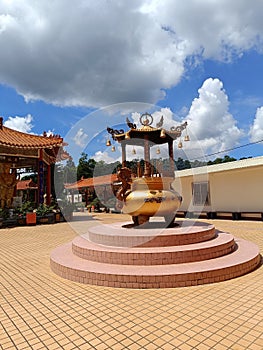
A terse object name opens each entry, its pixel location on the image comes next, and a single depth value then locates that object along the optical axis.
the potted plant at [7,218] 11.82
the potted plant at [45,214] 13.01
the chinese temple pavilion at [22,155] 13.47
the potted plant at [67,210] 14.45
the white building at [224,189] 11.59
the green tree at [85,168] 29.89
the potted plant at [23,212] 12.34
